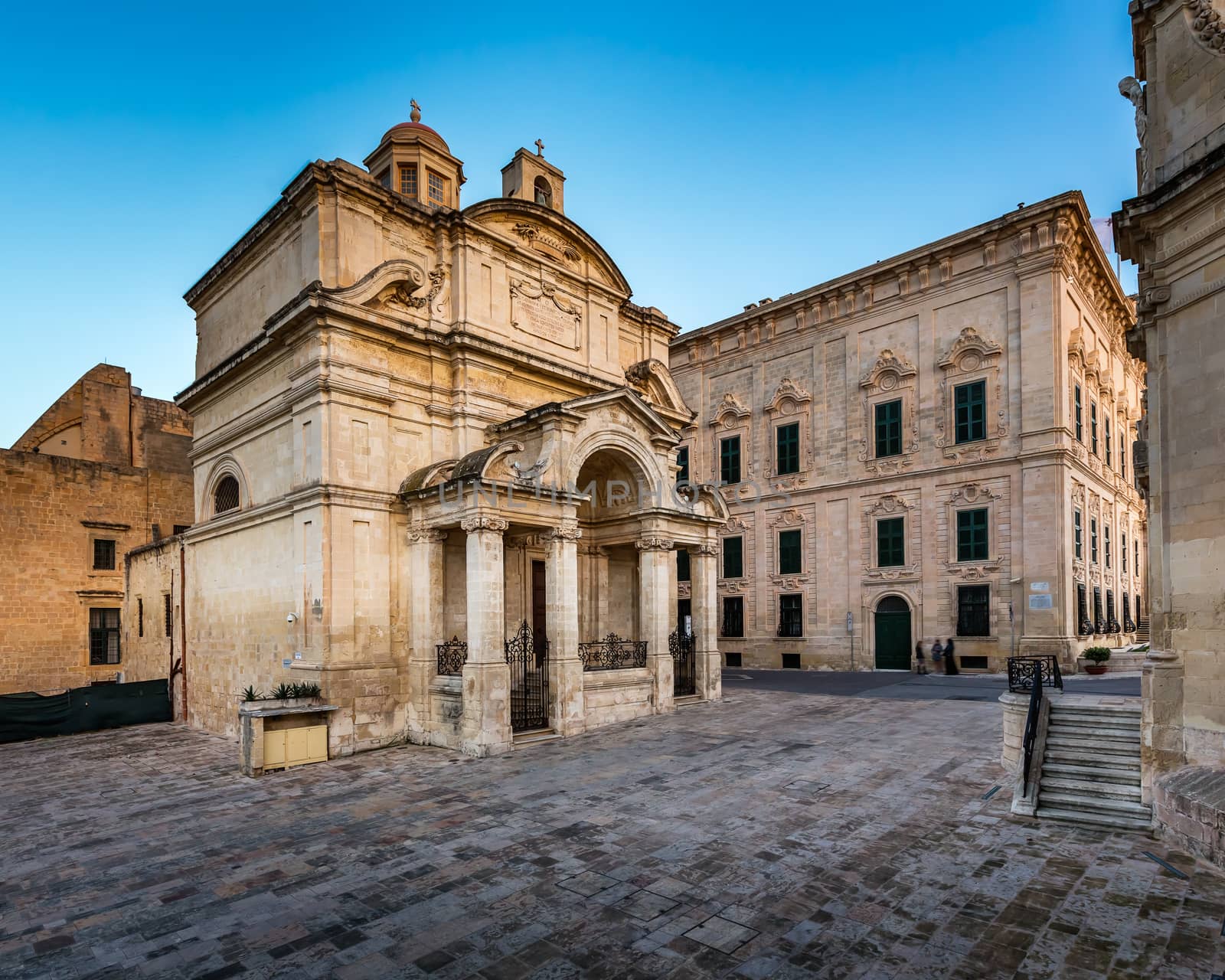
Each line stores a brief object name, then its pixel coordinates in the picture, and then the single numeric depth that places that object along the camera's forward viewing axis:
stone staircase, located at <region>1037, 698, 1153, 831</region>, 8.75
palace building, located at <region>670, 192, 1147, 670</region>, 24.28
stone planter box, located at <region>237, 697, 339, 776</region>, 12.34
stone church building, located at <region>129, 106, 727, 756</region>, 14.09
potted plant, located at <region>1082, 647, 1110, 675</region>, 22.34
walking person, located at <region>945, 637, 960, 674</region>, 25.08
